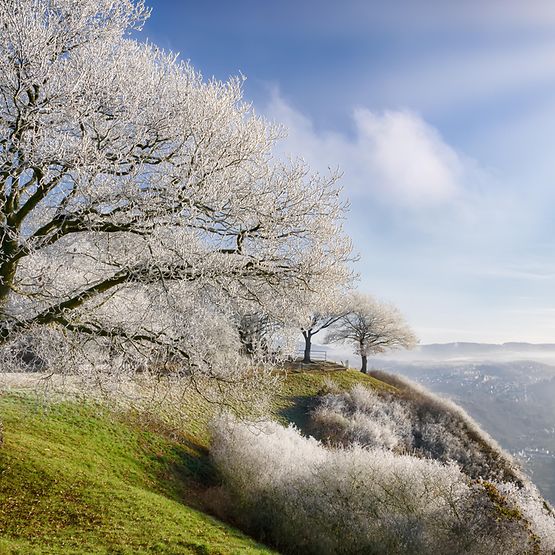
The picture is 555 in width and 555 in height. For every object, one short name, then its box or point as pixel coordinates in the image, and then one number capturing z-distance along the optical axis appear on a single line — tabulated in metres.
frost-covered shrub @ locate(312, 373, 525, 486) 36.25
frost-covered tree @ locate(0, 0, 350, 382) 10.48
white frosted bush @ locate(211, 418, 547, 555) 14.60
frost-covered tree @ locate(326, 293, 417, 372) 64.19
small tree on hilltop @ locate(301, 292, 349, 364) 56.99
